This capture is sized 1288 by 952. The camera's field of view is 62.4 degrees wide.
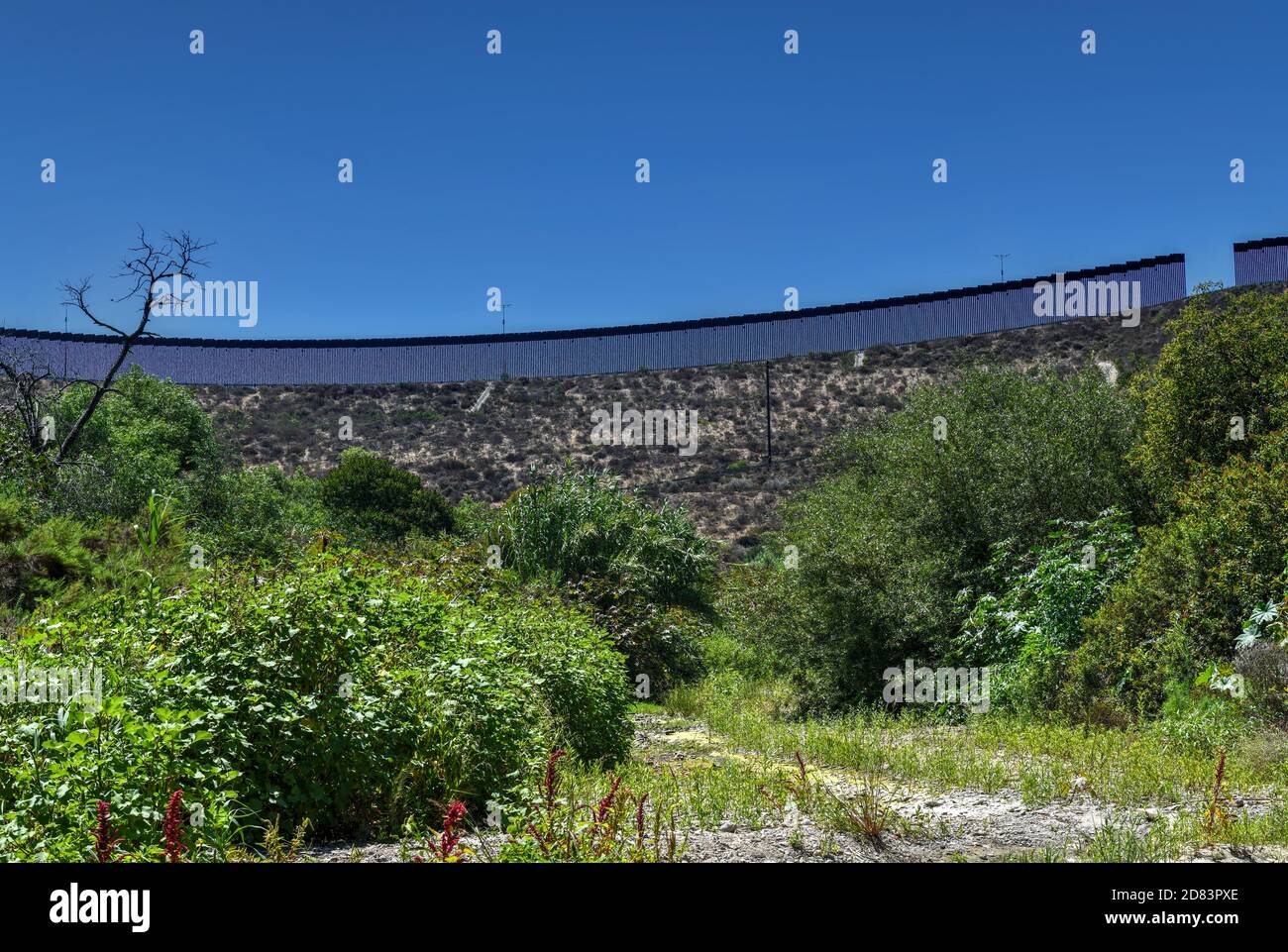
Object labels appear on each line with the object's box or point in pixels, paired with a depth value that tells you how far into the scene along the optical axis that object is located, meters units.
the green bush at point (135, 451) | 20.89
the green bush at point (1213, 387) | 13.02
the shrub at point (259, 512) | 20.30
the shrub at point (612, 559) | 18.72
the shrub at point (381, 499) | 36.97
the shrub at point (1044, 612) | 12.46
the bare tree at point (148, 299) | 21.31
